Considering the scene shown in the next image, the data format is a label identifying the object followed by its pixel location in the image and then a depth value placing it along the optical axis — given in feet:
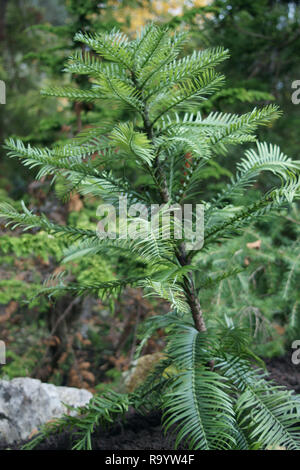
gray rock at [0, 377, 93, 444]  7.59
